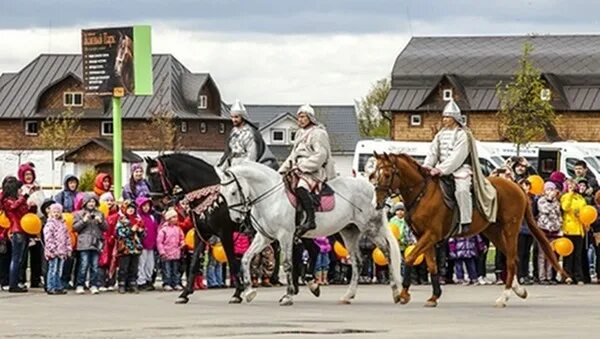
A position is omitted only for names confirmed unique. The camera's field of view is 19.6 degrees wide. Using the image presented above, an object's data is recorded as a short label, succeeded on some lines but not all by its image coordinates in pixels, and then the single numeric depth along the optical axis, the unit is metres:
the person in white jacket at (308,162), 23.50
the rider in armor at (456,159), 23.23
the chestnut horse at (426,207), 23.05
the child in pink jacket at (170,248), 27.28
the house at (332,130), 128.12
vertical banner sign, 37.98
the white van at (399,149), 60.12
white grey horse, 23.45
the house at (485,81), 95.62
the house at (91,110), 102.75
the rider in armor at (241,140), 24.69
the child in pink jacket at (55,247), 25.98
